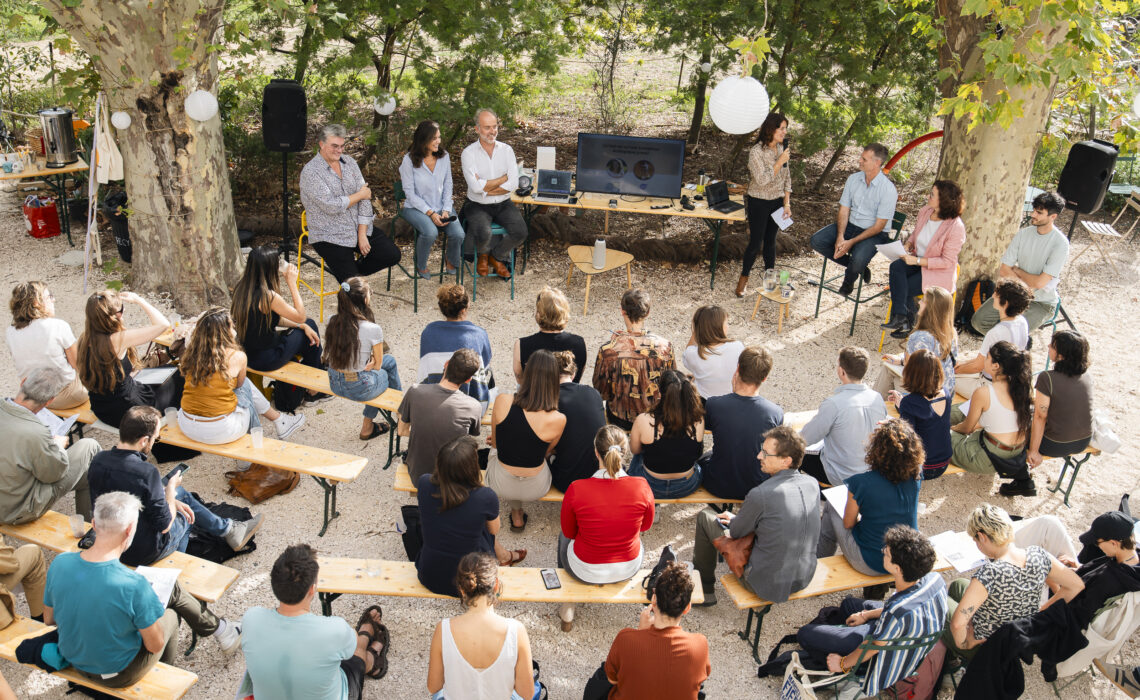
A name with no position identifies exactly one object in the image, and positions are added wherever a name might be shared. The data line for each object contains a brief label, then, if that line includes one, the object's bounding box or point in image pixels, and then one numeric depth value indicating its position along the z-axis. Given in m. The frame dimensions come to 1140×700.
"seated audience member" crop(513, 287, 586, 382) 5.20
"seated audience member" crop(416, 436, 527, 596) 3.81
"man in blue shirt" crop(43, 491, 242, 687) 3.39
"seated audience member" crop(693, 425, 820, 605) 3.99
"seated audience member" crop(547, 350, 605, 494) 4.60
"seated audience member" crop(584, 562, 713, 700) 3.28
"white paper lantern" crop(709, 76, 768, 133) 5.59
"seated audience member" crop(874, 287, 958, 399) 5.40
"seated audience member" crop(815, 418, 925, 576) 4.08
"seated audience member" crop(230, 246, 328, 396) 5.49
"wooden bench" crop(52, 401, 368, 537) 4.77
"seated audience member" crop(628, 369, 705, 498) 4.48
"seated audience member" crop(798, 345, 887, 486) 4.74
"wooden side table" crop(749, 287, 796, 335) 7.28
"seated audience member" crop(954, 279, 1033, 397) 5.58
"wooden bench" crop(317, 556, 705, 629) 4.07
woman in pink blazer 6.73
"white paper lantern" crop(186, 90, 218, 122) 6.45
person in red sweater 4.00
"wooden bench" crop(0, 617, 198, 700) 3.60
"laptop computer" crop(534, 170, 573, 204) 8.07
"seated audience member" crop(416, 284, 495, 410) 5.20
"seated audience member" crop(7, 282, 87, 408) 4.95
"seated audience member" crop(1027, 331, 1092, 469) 5.00
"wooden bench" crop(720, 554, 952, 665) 4.18
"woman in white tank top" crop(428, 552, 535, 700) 3.32
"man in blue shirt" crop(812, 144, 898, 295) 7.28
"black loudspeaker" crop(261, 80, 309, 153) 7.25
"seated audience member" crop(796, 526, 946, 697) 3.56
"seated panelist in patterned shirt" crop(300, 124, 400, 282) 6.89
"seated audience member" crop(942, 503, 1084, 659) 3.75
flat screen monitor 8.19
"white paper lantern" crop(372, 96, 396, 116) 8.01
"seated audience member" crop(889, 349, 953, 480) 4.77
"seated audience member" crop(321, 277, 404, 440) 5.26
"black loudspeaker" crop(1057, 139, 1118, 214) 7.14
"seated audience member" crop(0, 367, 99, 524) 4.19
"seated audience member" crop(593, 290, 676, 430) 5.14
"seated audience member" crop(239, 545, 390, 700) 3.25
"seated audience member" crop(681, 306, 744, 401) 5.21
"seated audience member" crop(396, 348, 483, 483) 4.55
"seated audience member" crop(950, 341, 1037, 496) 5.01
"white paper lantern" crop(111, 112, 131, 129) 6.53
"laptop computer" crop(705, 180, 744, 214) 8.07
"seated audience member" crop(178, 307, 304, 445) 4.81
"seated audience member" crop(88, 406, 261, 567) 3.93
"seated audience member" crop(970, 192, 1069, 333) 6.51
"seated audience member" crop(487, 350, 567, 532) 4.47
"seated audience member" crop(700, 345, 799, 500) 4.55
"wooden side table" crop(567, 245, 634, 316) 7.48
